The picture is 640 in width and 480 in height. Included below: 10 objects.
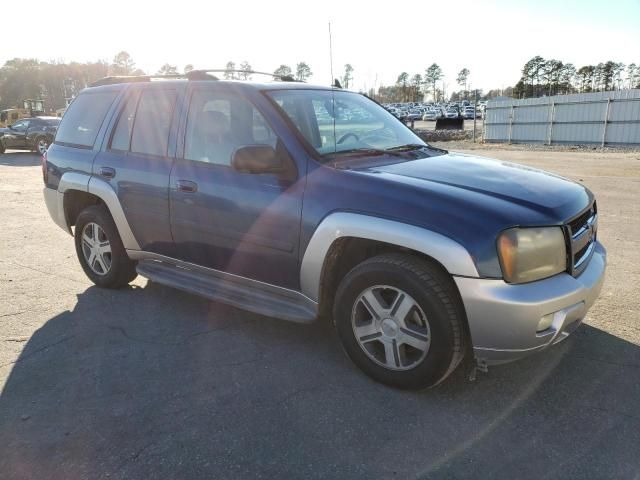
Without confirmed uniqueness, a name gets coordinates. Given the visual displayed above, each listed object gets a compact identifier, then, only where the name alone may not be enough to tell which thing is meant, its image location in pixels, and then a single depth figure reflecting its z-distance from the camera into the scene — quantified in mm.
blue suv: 2711
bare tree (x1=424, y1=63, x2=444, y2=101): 148875
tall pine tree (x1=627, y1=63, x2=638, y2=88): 104388
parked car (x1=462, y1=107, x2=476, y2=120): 62175
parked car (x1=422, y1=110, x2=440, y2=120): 58112
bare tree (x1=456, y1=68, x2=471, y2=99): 150125
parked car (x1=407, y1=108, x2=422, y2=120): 56769
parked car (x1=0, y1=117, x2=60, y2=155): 21362
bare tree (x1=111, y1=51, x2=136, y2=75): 111181
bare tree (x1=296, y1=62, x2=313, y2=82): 95844
